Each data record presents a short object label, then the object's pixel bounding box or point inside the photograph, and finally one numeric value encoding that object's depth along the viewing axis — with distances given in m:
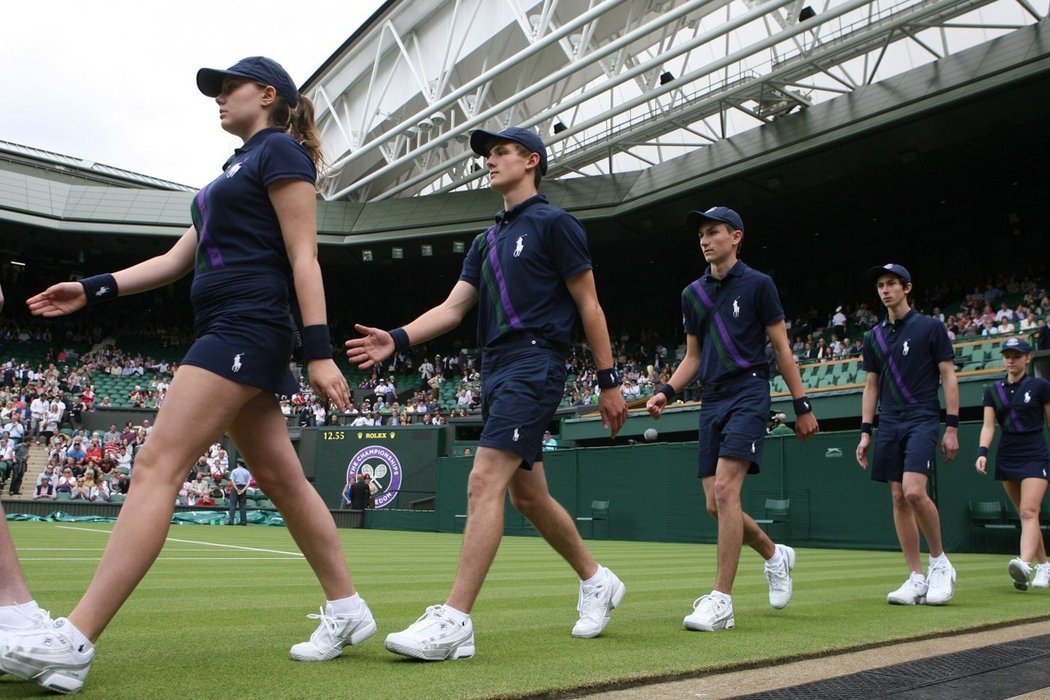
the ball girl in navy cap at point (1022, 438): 7.17
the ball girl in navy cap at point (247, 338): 2.99
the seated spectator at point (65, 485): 23.20
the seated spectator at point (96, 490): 23.00
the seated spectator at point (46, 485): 23.41
